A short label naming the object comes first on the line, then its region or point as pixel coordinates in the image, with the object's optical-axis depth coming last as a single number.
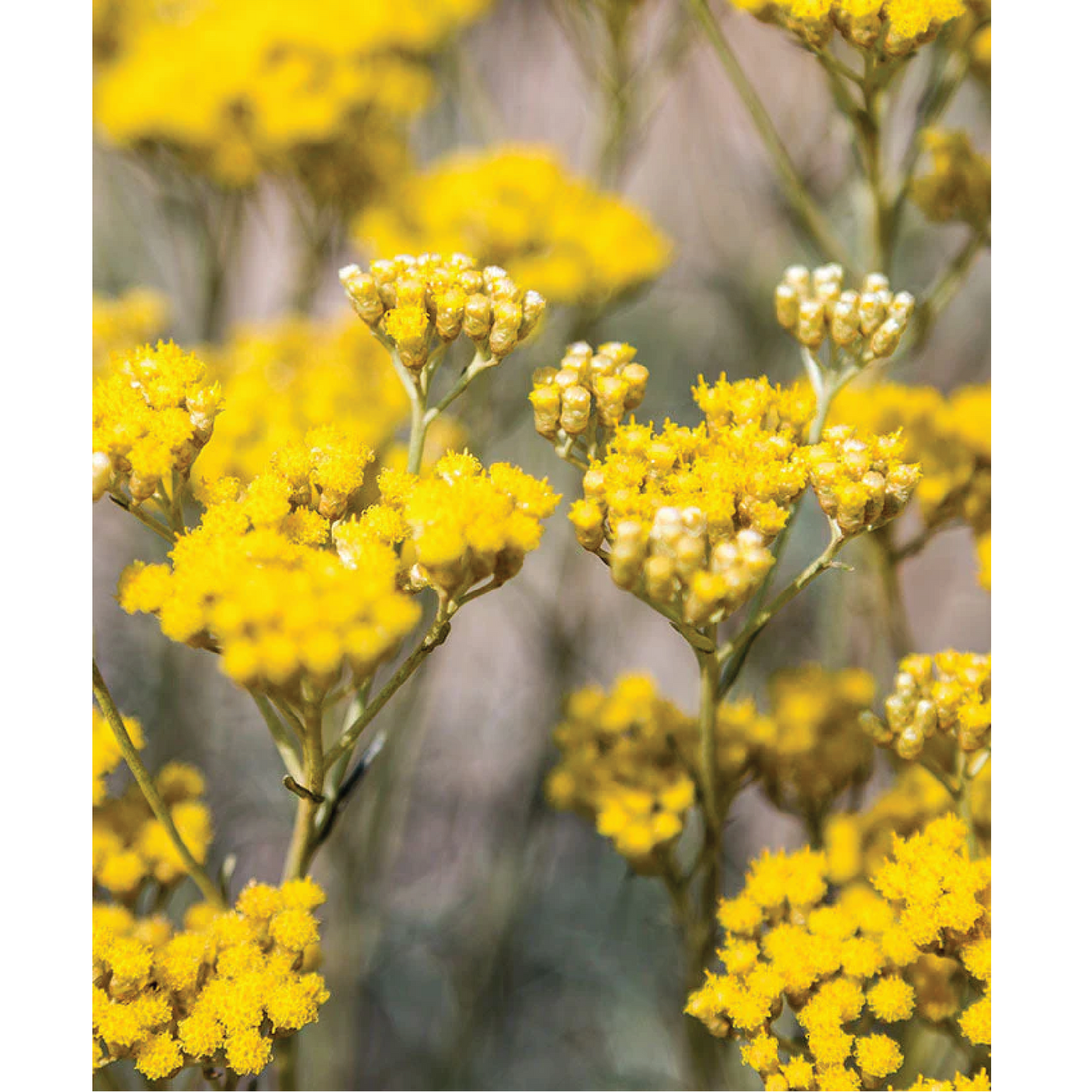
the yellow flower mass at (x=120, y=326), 0.50
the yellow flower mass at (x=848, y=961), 0.39
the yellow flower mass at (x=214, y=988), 0.39
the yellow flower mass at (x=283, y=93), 0.51
